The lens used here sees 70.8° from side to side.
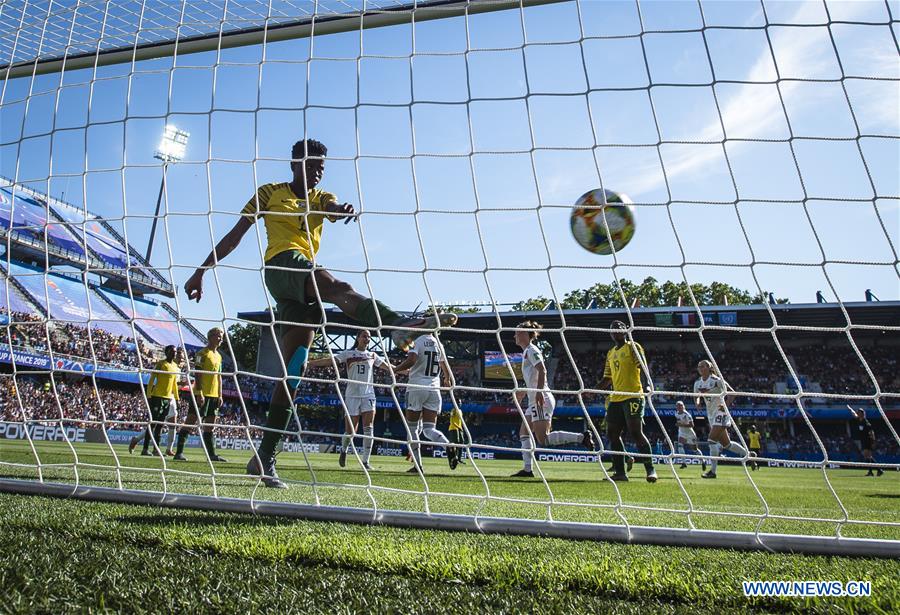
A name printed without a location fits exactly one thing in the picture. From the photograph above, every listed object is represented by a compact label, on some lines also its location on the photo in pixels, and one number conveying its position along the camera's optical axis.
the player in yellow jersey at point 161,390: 8.73
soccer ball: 3.56
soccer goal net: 2.95
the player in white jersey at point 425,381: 7.56
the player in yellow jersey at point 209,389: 7.93
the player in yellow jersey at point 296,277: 3.48
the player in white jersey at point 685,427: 11.22
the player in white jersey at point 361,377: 7.60
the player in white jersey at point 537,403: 6.66
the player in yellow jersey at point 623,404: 6.77
